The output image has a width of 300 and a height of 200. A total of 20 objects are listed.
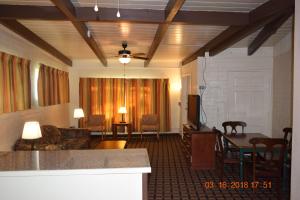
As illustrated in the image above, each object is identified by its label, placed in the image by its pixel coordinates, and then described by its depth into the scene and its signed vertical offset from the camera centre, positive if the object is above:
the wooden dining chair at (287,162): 3.69 -1.05
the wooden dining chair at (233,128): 4.38 -0.71
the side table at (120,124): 7.28 -1.04
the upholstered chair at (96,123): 7.56 -0.94
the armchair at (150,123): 7.67 -0.97
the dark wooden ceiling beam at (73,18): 2.79 +1.00
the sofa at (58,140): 4.22 -0.95
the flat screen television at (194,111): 4.83 -0.40
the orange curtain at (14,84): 3.68 +0.16
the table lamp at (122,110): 7.61 -0.54
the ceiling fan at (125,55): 4.94 +0.76
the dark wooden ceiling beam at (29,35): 3.66 +1.02
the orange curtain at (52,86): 5.35 +0.17
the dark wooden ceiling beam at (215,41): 4.03 +1.01
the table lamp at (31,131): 3.56 -0.55
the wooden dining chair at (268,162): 3.31 -0.98
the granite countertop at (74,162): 1.54 -0.47
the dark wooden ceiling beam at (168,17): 2.80 +0.99
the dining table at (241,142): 3.65 -0.80
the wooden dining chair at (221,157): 3.92 -1.08
